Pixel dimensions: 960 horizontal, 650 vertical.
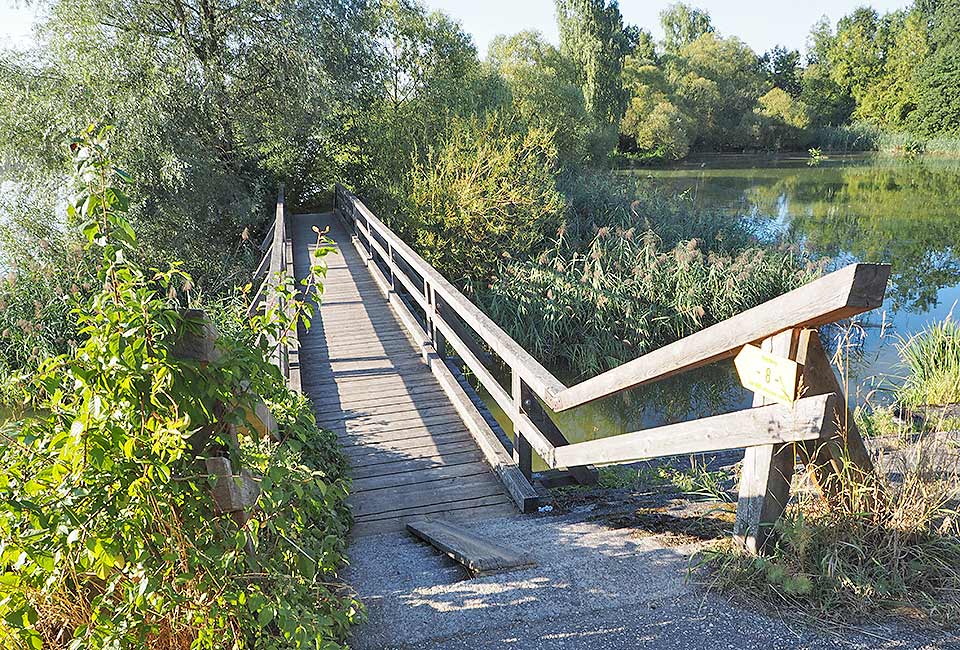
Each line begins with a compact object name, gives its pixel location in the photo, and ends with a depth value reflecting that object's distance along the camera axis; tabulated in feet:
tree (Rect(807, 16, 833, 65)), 179.01
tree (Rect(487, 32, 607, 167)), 54.70
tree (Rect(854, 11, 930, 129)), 141.49
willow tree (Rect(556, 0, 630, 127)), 92.84
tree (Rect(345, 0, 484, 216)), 44.55
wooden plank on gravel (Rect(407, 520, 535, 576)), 8.80
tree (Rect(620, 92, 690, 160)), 114.93
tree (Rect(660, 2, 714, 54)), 201.57
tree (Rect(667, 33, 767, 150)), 133.90
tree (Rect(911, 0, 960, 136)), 126.93
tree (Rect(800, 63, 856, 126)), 155.22
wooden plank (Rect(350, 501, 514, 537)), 12.53
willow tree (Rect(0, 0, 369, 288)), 37.91
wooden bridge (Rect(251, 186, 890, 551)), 6.97
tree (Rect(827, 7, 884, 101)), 156.35
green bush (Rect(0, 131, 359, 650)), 4.86
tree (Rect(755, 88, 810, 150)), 137.39
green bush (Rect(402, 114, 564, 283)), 35.14
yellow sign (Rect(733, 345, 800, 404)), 6.90
